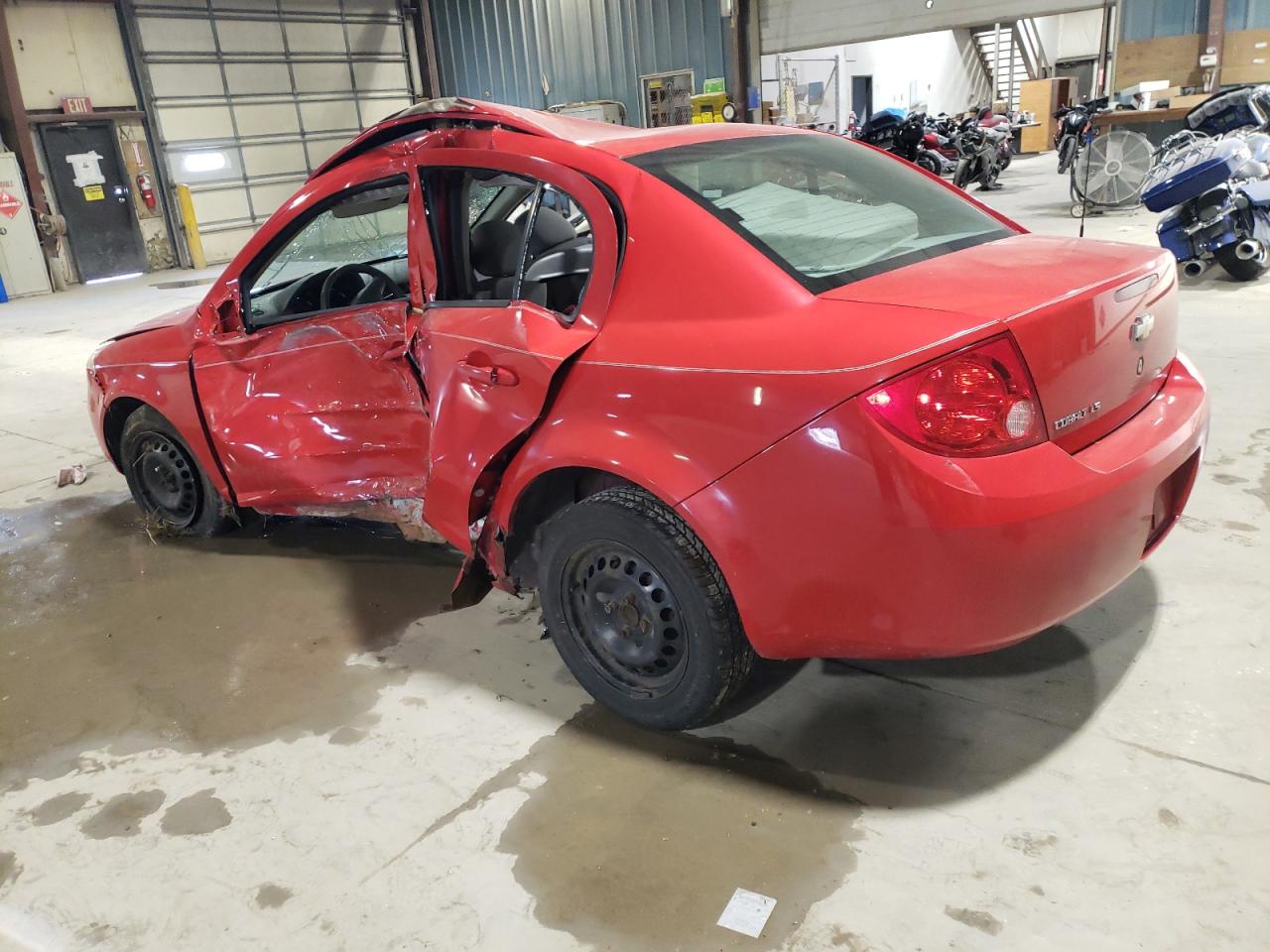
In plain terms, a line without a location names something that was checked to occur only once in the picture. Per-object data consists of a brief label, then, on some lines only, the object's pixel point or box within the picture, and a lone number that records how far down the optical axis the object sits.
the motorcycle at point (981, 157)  13.76
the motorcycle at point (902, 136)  14.59
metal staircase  24.61
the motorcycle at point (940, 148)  14.55
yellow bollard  16.06
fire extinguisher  15.79
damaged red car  1.88
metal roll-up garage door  15.95
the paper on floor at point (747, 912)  1.85
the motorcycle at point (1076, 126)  11.84
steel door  14.85
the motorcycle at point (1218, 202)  6.87
